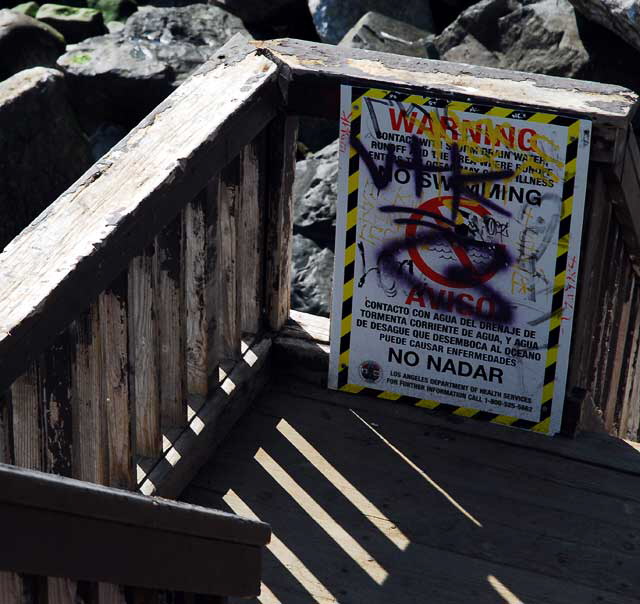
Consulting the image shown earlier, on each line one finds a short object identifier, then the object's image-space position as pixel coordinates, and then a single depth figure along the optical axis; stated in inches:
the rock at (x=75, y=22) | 494.0
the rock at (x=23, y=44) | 442.0
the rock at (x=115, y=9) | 512.1
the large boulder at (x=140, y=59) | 438.3
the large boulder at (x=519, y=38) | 380.2
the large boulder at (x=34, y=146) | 272.7
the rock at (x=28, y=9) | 504.4
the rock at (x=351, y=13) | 438.3
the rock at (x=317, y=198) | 355.3
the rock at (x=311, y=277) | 334.0
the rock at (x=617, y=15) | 341.1
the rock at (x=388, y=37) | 407.5
